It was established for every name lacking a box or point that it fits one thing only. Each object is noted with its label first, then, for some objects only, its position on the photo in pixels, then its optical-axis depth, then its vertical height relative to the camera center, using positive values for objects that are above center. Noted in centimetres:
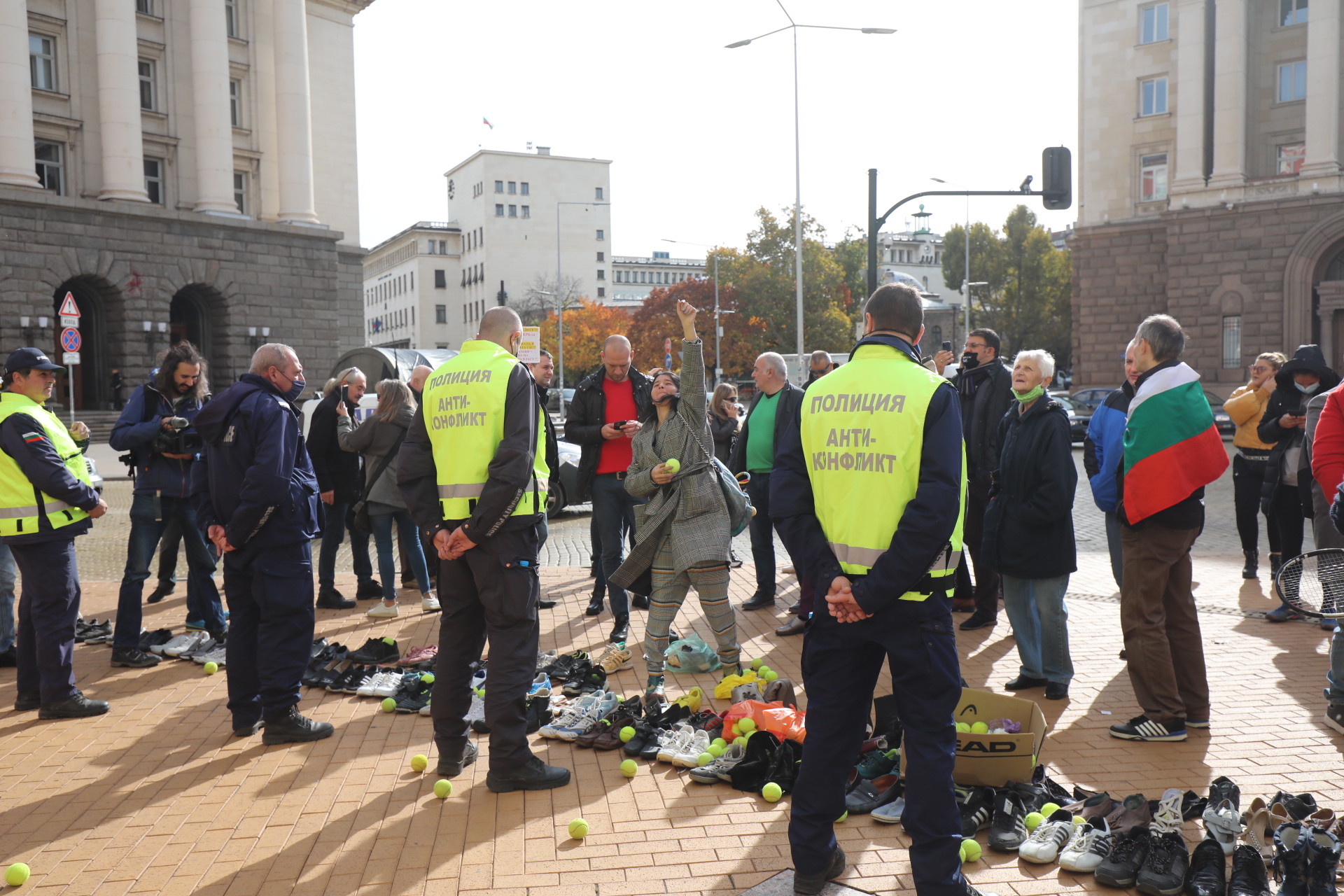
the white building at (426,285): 11338 +1006
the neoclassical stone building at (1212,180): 3378 +651
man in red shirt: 775 -57
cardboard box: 438 -173
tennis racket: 422 -100
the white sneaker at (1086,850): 380 -187
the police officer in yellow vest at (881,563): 338 -69
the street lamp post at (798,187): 2936 +540
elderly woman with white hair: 600 -99
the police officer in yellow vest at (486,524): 475 -73
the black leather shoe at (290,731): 551 -196
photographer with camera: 717 -73
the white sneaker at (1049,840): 389 -188
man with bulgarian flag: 518 -87
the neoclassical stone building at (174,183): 3105 +683
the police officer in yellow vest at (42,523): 590 -85
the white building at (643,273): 14888 +1473
